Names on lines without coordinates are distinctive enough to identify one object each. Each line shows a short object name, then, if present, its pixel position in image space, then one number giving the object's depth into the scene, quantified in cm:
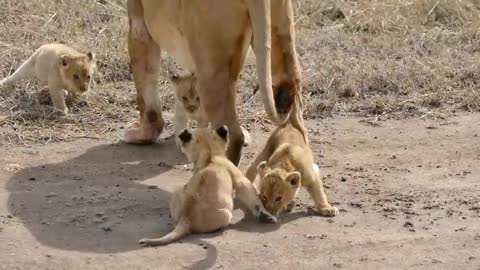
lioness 1236
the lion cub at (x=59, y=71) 1672
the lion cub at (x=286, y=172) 1230
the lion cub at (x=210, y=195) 1178
